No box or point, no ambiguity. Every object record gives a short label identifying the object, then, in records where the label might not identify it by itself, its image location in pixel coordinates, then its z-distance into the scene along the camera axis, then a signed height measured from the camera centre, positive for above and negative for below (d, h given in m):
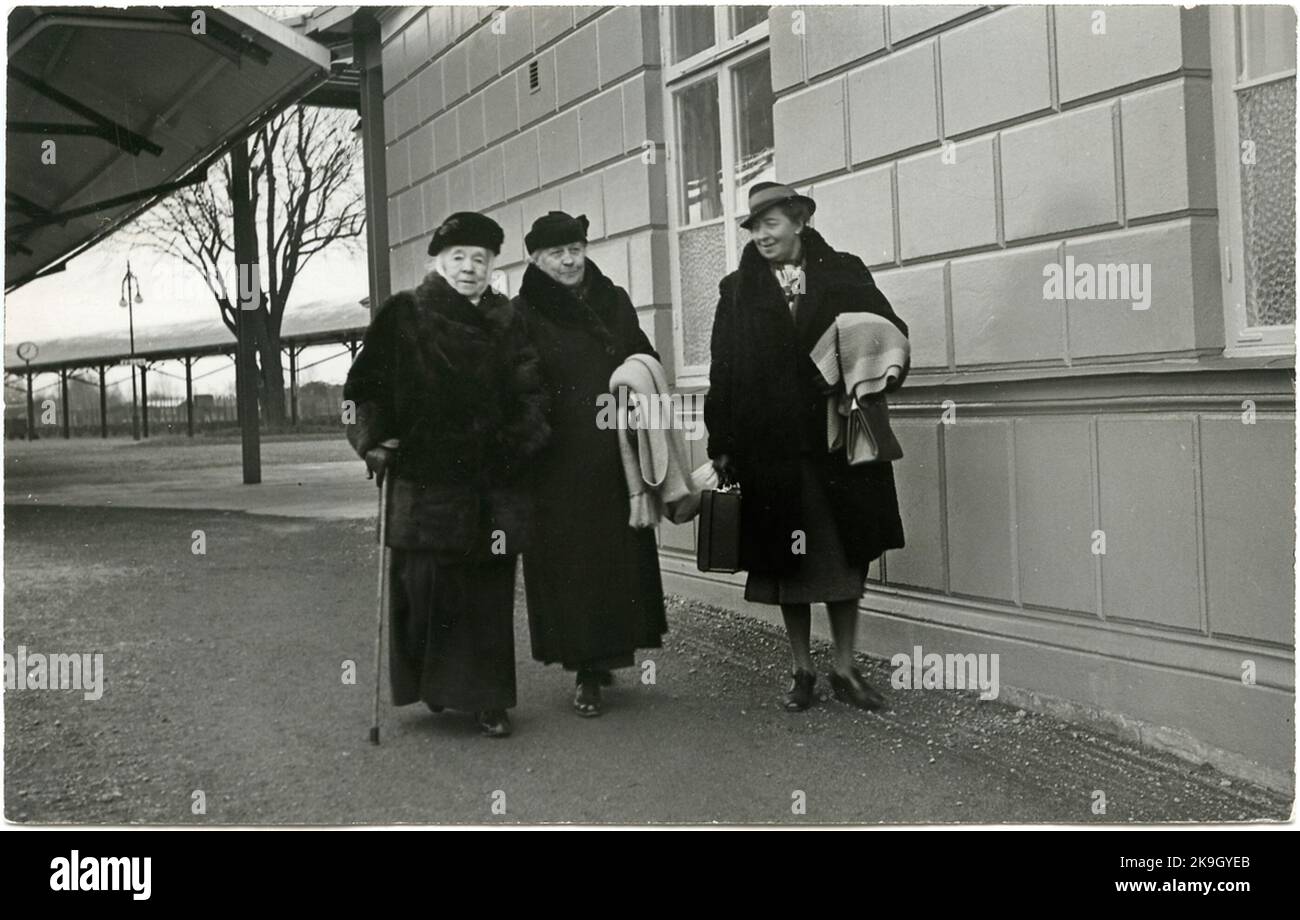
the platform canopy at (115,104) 4.15 +1.43
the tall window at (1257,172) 3.56 +0.79
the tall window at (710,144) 5.32 +1.45
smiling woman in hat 4.11 +0.03
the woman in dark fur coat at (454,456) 3.80 +0.01
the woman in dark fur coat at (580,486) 4.20 -0.12
